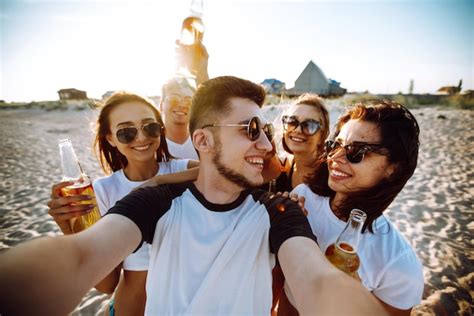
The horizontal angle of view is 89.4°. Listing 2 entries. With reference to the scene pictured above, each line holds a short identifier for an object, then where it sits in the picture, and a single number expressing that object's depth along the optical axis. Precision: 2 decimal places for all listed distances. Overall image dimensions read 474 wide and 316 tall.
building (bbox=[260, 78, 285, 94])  40.02
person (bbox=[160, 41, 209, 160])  3.64
